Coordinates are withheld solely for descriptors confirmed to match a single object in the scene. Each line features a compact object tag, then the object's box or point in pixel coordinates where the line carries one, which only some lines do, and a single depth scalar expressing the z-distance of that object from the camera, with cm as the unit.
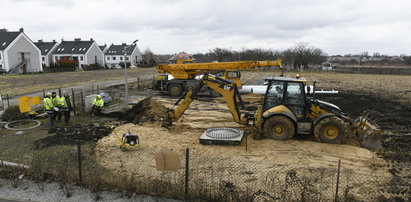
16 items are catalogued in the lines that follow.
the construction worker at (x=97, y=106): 1453
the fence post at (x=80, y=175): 690
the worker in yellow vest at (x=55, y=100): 1291
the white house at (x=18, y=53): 4725
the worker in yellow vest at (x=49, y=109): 1256
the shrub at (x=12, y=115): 1357
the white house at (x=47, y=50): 6712
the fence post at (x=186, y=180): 605
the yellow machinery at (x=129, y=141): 941
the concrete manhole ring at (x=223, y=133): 1035
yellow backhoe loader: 970
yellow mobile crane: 1440
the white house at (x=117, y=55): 7825
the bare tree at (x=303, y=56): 5666
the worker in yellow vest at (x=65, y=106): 1295
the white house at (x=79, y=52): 6588
